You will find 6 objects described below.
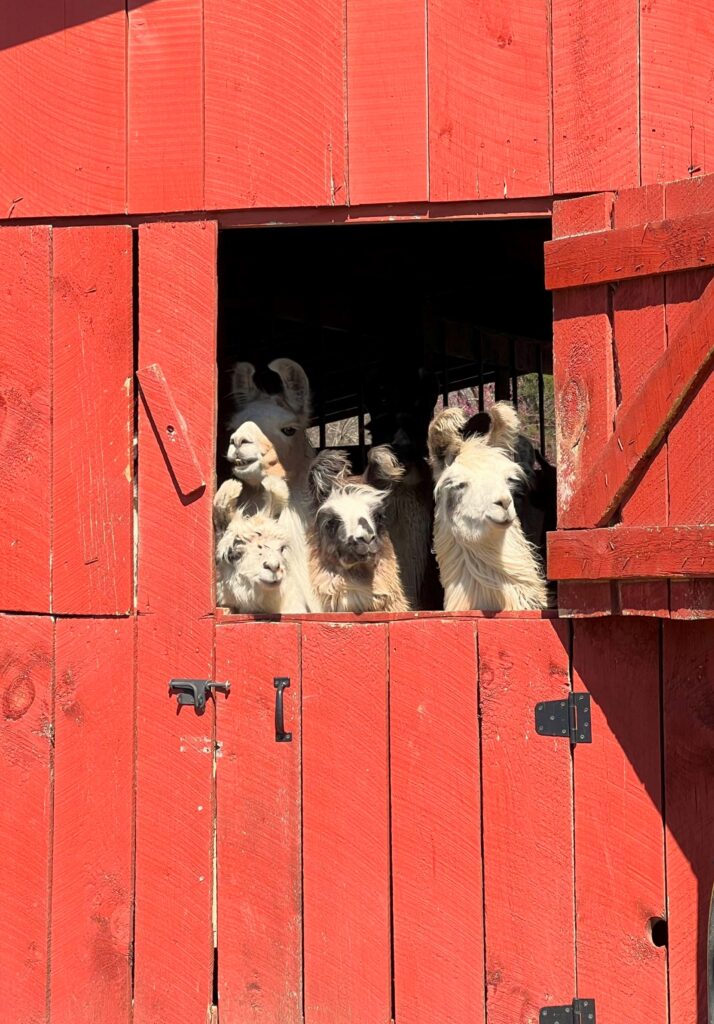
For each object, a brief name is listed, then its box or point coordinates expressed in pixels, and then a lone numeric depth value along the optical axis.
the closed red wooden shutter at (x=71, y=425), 4.77
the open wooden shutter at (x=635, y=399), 4.17
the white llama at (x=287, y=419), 5.46
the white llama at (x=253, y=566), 4.97
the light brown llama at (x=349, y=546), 5.02
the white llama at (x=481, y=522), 4.95
